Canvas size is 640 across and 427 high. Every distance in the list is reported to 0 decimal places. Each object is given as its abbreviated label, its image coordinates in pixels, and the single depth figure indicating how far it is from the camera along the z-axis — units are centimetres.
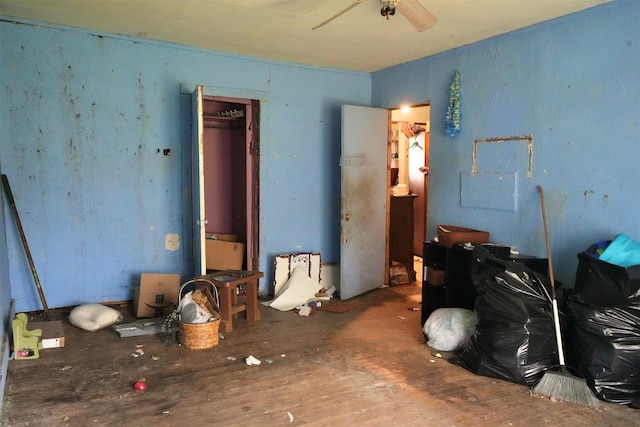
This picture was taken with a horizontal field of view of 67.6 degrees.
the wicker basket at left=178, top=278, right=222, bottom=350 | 364
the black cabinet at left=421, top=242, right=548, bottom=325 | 377
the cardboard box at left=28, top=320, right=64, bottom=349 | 362
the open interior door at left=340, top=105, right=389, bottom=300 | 516
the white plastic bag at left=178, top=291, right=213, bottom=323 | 368
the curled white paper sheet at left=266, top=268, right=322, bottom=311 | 491
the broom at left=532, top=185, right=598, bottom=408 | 283
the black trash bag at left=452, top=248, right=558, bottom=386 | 309
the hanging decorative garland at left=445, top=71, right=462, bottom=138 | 452
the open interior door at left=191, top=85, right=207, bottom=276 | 419
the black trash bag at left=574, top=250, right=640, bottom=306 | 279
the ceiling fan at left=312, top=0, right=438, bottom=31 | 283
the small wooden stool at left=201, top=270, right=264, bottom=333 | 408
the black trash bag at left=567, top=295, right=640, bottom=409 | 282
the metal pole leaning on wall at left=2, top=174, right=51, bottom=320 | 402
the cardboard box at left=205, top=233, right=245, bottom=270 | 545
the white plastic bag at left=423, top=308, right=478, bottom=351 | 367
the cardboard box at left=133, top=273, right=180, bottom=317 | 439
